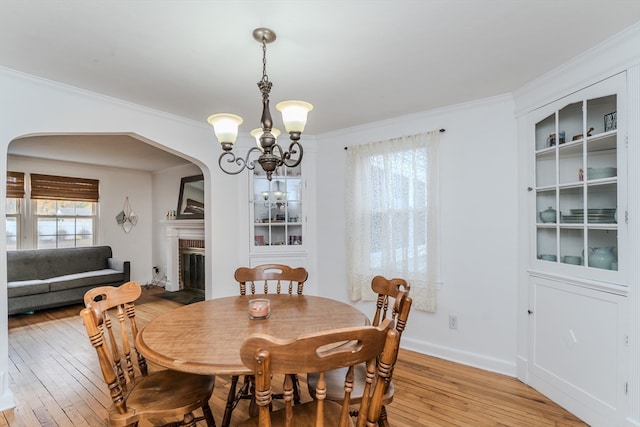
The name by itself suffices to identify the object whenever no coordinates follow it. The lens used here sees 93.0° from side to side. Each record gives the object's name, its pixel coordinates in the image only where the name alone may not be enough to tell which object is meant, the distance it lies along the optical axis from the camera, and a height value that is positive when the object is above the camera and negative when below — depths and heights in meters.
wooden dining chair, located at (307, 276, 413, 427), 1.50 -0.88
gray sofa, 4.39 -0.95
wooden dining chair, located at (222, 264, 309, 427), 2.51 -0.49
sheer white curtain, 3.08 +0.01
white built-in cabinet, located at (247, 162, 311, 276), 3.85 -0.01
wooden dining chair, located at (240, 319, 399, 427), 0.94 -0.47
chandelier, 1.66 +0.52
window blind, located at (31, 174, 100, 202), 5.08 +0.50
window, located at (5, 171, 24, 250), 4.83 +0.16
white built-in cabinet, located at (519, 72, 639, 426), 1.90 -0.26
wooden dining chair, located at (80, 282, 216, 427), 1.36 -0.89
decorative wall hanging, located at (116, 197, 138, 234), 6.01 -0.03
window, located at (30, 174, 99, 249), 5.13 +0.12
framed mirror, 5.63 +0.35
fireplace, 5.62 -0.73
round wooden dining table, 1.26 -0.60
